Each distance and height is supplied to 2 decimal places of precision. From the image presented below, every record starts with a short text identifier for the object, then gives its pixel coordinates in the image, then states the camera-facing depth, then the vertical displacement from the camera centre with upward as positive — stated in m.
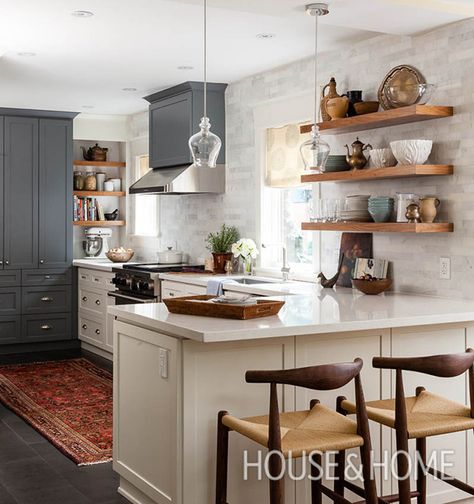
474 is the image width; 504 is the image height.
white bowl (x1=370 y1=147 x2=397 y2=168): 4.56 +0.42
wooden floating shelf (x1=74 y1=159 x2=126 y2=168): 8.54 +0.73
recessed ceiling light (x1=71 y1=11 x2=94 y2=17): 4.34 +1.22
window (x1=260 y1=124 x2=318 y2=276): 5.79 +0.19
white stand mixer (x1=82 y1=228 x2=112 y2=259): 8.62 -0.16
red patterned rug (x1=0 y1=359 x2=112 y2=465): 4.66 -1.30
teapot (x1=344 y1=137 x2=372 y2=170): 4.84 +0.46
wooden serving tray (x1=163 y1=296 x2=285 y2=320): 3.36 -0.36
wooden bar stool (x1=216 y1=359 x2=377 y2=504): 2.69 -0.76
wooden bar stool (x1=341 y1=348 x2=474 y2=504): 2.93 -0.75
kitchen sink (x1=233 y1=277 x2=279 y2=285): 5.78 -0.40
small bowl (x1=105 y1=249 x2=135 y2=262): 8.08 -0.28
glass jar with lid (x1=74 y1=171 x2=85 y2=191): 8.53 +0.52
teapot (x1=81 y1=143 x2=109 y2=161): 8.66 +0.85
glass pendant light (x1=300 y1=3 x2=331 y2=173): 3.79 +0.40
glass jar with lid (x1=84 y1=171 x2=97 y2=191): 8.55 +0.51
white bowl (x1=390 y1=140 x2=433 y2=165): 4.29 +0.44
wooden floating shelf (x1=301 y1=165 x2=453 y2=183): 4.22 +0.33
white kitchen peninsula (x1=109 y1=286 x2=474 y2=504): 3.19 -0.64
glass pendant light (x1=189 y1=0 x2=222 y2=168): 3.70 +0.40
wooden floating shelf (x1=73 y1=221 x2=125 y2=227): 8.46 +0.06
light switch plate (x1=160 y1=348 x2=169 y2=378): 3.28 -0.57
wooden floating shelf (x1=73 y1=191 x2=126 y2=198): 8.50 +0.39
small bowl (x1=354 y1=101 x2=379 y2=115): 4.71 +0.75
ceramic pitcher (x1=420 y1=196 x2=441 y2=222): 4.32 +0.12
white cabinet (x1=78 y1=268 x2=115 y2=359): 7.35 -0.83
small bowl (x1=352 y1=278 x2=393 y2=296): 4.58 -0.34
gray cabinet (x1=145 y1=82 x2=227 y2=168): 6.50 +0.97
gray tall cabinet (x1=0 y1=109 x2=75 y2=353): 7.73 +0.00
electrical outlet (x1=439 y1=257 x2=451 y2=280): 4.36 -0.22
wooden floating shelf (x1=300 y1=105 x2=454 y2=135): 4.22 +0.64
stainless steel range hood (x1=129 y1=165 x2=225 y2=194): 6.52 +0.41
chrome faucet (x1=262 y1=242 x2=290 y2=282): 5.66 -0.30
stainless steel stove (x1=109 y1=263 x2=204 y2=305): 6.42 -0.46
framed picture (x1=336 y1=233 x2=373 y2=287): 5.01 -0.15
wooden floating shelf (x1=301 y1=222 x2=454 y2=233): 4.23 +0.01
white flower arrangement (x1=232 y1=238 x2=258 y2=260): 6.07 -0.16
